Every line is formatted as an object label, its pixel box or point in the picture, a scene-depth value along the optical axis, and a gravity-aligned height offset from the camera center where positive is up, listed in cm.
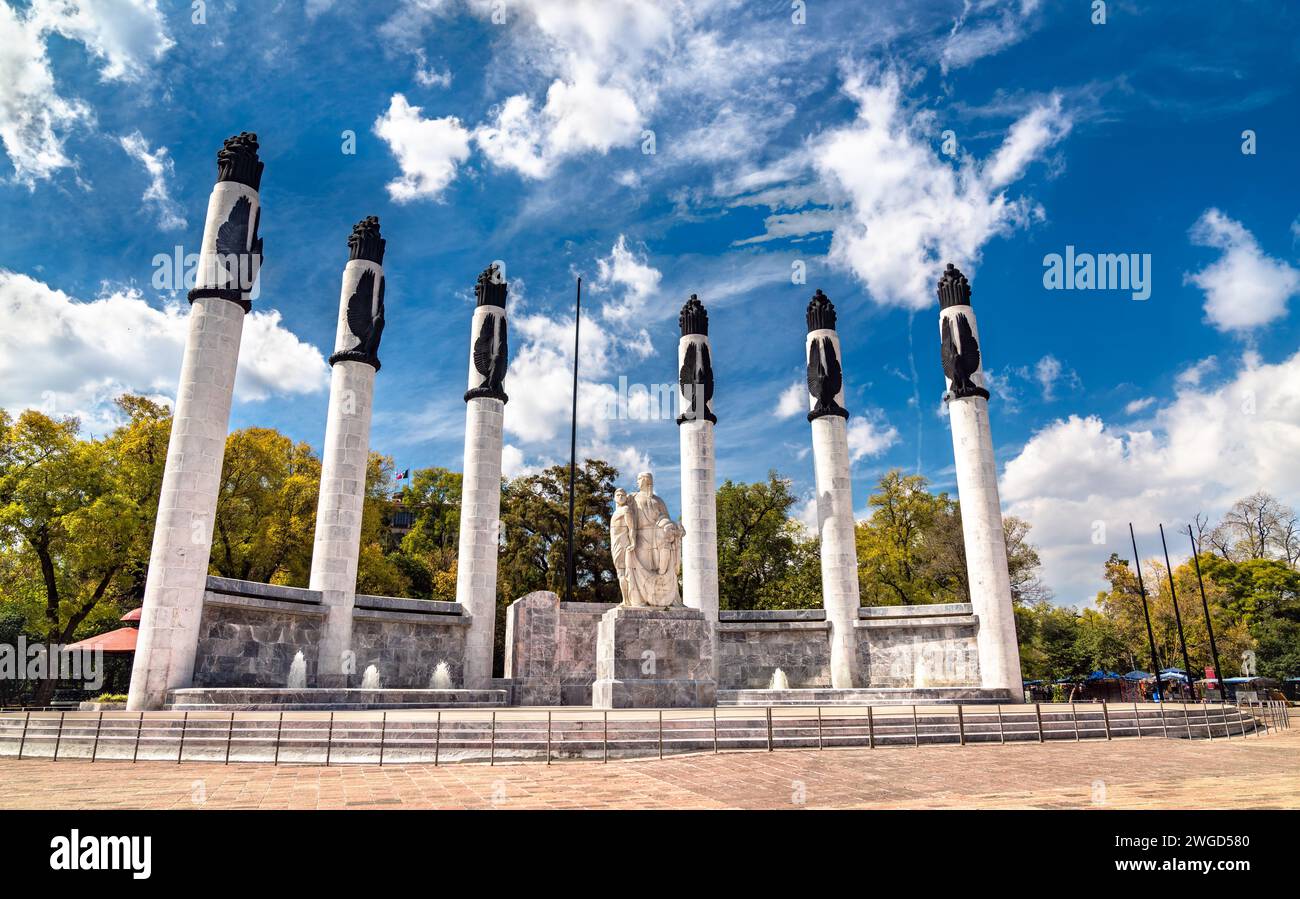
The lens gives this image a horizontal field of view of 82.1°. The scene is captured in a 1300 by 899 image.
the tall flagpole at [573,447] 3137 +887
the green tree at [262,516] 3594 +625
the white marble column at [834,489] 3094 +640
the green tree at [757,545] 4797 +609
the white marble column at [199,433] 2055 +619
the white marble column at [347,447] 2595 +715
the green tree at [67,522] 3017 +496
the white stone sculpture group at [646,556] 1989 +225
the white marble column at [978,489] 2828 +584
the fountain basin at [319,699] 1861 -141
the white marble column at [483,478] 2997 +682
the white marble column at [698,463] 3167 +763
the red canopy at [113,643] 2328 +16
